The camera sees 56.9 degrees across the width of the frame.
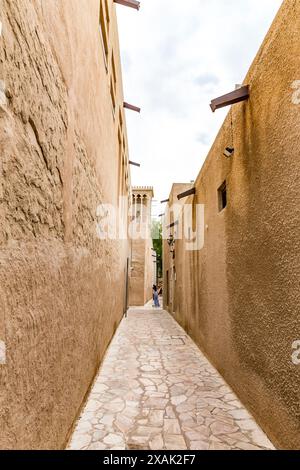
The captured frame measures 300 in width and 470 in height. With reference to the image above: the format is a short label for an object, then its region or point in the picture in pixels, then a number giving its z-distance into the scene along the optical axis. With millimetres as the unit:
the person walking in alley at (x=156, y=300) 19394
